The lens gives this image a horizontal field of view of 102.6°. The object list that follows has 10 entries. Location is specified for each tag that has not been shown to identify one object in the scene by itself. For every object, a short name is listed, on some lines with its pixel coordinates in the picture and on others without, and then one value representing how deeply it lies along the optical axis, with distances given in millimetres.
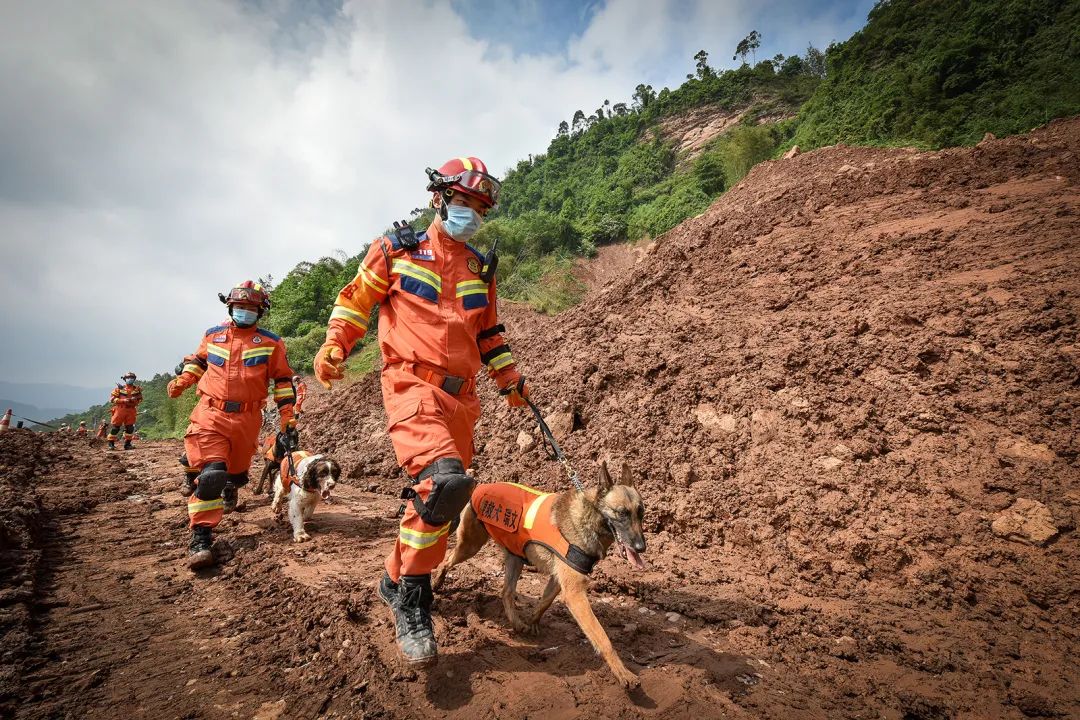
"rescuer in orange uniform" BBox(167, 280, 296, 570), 4133
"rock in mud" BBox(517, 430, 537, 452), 6203
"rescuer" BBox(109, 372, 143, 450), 12891
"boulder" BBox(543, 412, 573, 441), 6066
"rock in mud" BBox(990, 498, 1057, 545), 3051
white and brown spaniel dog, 4930
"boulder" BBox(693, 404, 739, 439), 4887
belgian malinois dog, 2584
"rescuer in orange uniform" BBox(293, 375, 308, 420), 7344
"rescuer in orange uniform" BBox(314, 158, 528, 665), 2428
